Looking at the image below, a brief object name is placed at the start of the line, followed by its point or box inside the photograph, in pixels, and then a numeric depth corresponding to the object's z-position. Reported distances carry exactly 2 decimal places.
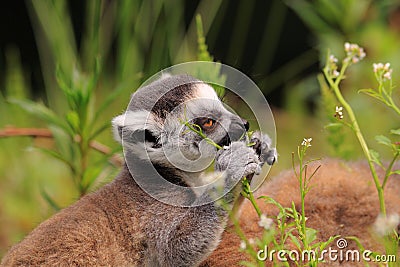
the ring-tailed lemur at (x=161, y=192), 5.31
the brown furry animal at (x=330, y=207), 5.79
